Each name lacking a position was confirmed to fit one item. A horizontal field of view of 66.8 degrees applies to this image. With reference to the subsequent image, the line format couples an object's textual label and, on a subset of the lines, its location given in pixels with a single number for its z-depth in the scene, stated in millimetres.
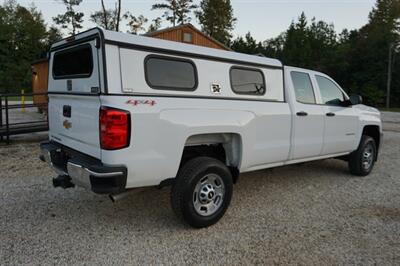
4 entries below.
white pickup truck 2773
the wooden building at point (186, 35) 19295
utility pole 35134
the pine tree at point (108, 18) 35862
